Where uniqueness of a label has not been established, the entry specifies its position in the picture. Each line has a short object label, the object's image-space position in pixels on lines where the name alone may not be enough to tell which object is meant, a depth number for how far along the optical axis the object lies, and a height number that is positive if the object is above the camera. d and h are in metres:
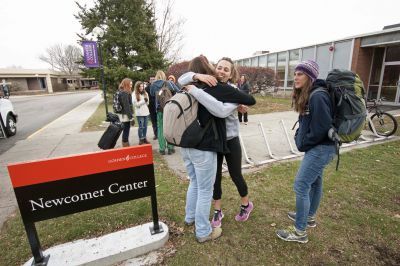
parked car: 8.27 -1.36
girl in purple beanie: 2.13 -0.54
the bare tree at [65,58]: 73.50 +6.07
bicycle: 6.99 -1.71
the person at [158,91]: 5.29 -0.38
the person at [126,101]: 6.01 -0.63
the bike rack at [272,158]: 5.11 -1.88
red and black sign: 1.98 -0.94
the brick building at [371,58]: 13.04 +0.63
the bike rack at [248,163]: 4.84 -1.85
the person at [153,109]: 5.98 -0.89
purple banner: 9.73 +0.96
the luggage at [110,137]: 3.51 -0.88
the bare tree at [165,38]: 21.30 +3.31
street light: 9.83 +1.81
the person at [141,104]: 6.20 -0.73
